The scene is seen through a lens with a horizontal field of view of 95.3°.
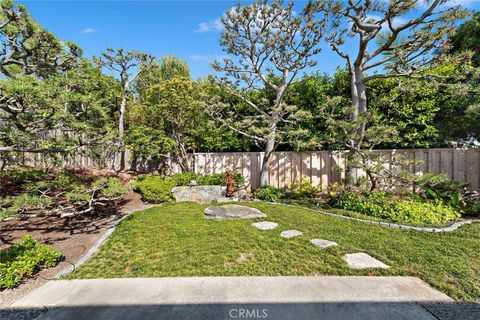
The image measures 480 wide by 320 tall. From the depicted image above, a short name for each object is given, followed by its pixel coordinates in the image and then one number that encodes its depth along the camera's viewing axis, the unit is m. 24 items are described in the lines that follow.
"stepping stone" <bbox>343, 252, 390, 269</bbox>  2.95
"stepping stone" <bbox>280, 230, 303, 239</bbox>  3.93
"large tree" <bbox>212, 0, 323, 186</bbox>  6.67
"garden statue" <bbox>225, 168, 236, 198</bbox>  6.91
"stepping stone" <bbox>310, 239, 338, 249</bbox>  3.52
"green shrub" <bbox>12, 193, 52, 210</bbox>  3.25
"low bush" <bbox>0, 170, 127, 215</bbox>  3.37
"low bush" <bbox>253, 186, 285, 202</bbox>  7.12
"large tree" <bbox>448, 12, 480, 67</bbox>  6.83
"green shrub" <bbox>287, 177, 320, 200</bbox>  7.22
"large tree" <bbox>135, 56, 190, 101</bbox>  12.88
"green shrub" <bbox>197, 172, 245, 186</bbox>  7.55
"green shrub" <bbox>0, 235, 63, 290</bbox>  2.60
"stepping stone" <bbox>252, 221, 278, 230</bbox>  4.37
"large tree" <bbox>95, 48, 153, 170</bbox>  8.09
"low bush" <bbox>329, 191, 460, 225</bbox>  4.72
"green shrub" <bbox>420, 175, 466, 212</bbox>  5.17
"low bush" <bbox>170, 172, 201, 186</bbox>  7.50
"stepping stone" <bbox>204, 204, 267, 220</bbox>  5.04
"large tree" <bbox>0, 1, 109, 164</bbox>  3.43
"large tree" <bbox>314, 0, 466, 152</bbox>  5.31
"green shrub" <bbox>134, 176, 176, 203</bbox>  6.48
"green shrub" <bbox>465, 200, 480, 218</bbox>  5.00
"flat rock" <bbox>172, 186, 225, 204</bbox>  6.94
